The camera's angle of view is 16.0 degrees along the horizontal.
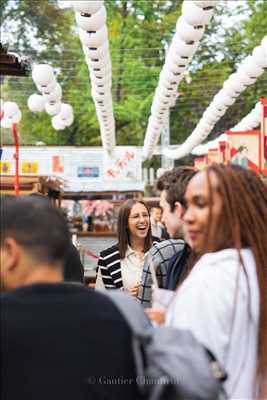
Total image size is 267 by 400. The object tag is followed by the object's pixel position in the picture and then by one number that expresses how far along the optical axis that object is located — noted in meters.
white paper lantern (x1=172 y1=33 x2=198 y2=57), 11.70
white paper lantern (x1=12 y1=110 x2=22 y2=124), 21.83
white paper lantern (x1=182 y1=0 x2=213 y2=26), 9.82
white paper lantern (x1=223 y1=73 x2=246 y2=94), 14.93
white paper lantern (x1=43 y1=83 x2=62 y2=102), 17.42
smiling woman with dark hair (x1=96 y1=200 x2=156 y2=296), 7.25
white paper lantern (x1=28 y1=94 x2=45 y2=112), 20.38
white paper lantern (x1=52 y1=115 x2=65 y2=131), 23.17
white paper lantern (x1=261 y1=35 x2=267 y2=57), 11.64
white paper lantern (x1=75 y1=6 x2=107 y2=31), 10.24
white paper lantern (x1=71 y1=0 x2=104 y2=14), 9.70
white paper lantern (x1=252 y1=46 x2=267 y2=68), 12.93
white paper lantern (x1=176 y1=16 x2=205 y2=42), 10.79
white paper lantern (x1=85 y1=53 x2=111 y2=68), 12.67
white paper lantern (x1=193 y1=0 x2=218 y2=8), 9.39
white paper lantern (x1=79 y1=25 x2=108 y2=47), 11.12
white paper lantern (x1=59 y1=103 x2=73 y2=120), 21.80
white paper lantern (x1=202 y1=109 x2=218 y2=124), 18.61
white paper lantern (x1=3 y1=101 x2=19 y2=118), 21.66
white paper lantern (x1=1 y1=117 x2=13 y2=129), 22.13
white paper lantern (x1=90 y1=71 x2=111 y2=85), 14.23
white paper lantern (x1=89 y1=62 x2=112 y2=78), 13.44
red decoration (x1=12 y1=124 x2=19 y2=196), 15.61
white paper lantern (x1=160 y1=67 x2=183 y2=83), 13.80
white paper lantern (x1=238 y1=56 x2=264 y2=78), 13.55
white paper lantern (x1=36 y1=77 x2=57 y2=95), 16.56
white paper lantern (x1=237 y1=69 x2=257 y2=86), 14.31
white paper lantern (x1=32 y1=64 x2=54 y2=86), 15.80
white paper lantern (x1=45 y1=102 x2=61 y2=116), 18.89
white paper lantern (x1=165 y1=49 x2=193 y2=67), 12.42
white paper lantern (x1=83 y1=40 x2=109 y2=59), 11.95
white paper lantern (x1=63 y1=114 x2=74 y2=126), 22.76
